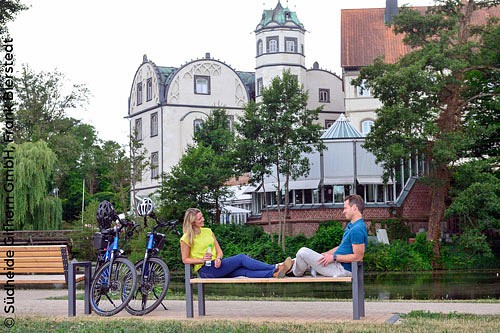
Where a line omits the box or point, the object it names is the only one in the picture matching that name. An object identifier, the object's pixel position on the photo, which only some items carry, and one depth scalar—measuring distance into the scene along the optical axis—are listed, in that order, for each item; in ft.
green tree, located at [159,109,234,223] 149.28
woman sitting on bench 36.88
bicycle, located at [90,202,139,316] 40.04
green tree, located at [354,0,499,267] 127.34
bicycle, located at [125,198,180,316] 39.94
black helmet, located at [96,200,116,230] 42.16
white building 222.69
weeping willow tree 140.56
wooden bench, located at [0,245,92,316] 41.57
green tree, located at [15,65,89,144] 202.90
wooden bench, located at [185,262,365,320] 34.73
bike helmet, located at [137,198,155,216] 41.81
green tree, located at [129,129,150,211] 171.94
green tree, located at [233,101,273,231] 147.54
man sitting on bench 35.20
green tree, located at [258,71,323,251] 146.92
